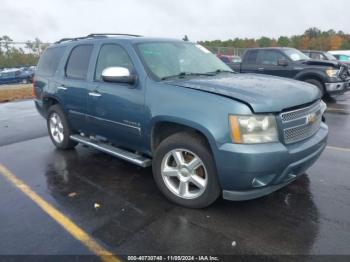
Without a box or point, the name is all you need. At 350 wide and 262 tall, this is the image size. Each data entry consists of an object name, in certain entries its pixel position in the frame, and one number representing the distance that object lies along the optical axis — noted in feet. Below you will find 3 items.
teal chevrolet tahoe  10.36
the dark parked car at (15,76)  91.86
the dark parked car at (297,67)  34.47
